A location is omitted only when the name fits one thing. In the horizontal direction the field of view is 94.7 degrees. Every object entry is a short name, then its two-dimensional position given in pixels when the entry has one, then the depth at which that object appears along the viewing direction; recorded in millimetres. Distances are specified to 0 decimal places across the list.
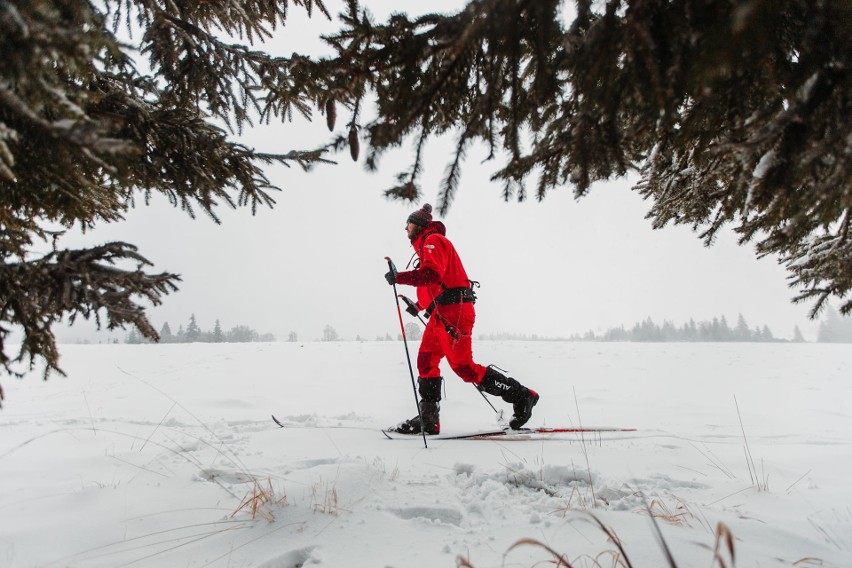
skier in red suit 4160
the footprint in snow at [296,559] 1629
